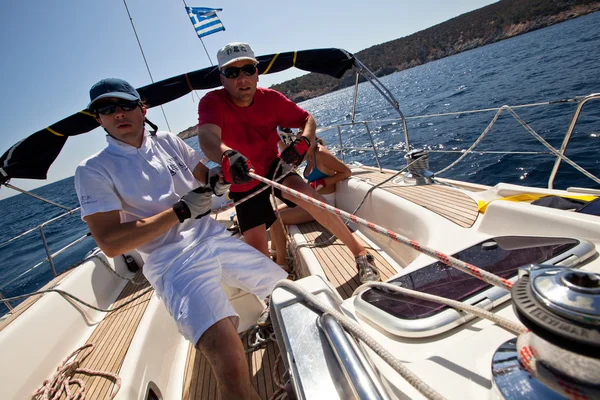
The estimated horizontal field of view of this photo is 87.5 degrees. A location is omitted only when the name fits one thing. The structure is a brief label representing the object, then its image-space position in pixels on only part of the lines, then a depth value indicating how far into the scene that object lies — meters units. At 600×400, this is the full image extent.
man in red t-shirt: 1.91
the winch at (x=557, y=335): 0.35
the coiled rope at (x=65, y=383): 1.66
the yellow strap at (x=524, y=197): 1.55
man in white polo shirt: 1.19
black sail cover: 2.94
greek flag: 4.80
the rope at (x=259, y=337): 1.84
